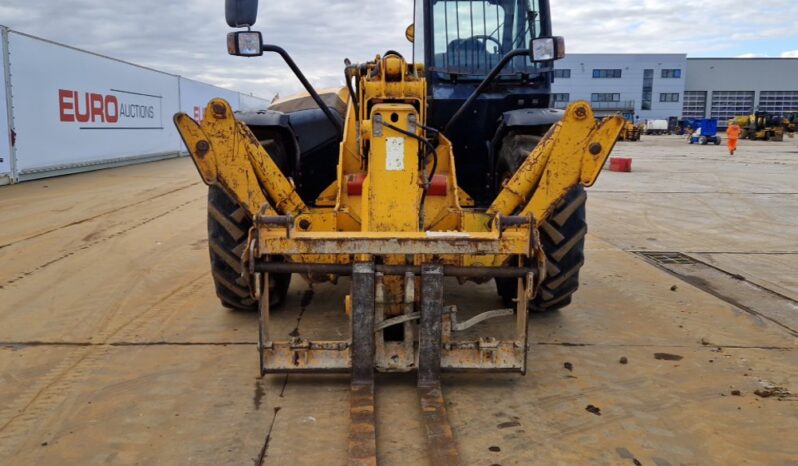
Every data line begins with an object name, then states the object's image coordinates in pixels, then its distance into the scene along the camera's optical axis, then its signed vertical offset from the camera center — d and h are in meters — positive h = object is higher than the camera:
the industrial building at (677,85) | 68.62 +6.80
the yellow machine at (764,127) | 42.81 +1.48
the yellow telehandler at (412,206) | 3.46 -0.38
